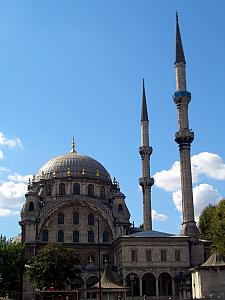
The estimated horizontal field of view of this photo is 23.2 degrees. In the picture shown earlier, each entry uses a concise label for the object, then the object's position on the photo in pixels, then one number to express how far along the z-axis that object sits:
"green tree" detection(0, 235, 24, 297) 55.84
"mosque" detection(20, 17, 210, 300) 57.88
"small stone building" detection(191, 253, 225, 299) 45.03
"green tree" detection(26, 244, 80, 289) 50.66
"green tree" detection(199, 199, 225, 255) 58.84
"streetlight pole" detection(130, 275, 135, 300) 54.33
